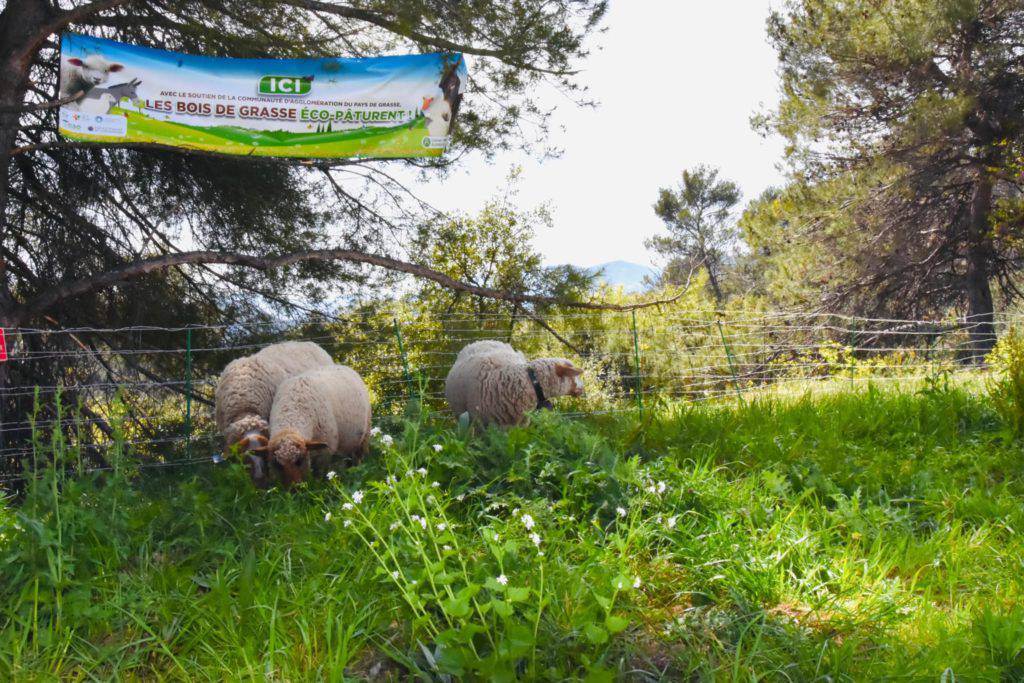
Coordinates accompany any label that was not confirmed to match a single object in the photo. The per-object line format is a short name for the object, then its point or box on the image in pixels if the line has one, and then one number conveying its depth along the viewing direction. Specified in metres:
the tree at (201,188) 7.62
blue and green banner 7.31
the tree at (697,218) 34.94
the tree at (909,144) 15.15
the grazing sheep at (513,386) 6.06
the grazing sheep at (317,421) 4.45
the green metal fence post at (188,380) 7.03
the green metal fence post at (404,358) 8.23
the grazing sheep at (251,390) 5.11
